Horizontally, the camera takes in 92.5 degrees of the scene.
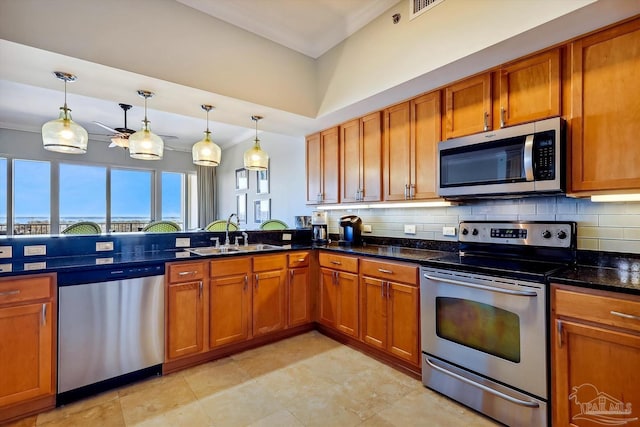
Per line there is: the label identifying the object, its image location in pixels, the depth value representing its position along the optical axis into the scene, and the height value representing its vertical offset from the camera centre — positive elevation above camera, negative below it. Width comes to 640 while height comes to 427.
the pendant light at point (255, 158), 3.29 +0.61
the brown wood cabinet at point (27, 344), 1.84 -0.80
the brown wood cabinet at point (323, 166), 3.58 +0.59
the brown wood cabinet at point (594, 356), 1.44 -0.71
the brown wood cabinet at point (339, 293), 2.87 -0.78
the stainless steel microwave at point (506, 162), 1.90 +0.36
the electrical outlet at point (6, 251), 2.23 -0.27
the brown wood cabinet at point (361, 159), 3.09 +0.59
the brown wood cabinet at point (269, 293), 2.94 -0.77
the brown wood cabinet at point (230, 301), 2.68 -0.78
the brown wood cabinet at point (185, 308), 2.45 -0.77
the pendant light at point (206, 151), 2.93 +0.61
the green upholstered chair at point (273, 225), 4.44 -0.16
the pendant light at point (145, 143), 2.71 +0.64
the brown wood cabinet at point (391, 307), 2.38 -0.78
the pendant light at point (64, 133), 2.26 +0.61
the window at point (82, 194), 6.09 +0.43
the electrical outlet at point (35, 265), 1.96 -0.34
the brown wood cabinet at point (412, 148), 2.61 +0.60
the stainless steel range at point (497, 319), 1.72 -0.67
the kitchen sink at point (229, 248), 3.04 -0.36
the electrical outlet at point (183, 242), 3.04 -0.27
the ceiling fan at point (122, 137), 4.20 +1.07
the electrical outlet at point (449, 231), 2.76 -0.16
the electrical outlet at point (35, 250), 2.32 -0.27
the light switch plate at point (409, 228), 3.09 -0.15
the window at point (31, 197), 5.69 +0.35
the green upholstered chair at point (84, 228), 3.34 -0.15
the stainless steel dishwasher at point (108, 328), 2.04 -0.81
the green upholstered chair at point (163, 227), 3.80 -0.15
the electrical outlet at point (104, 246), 2.61 -0.27
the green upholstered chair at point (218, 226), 3.99 -0.15
